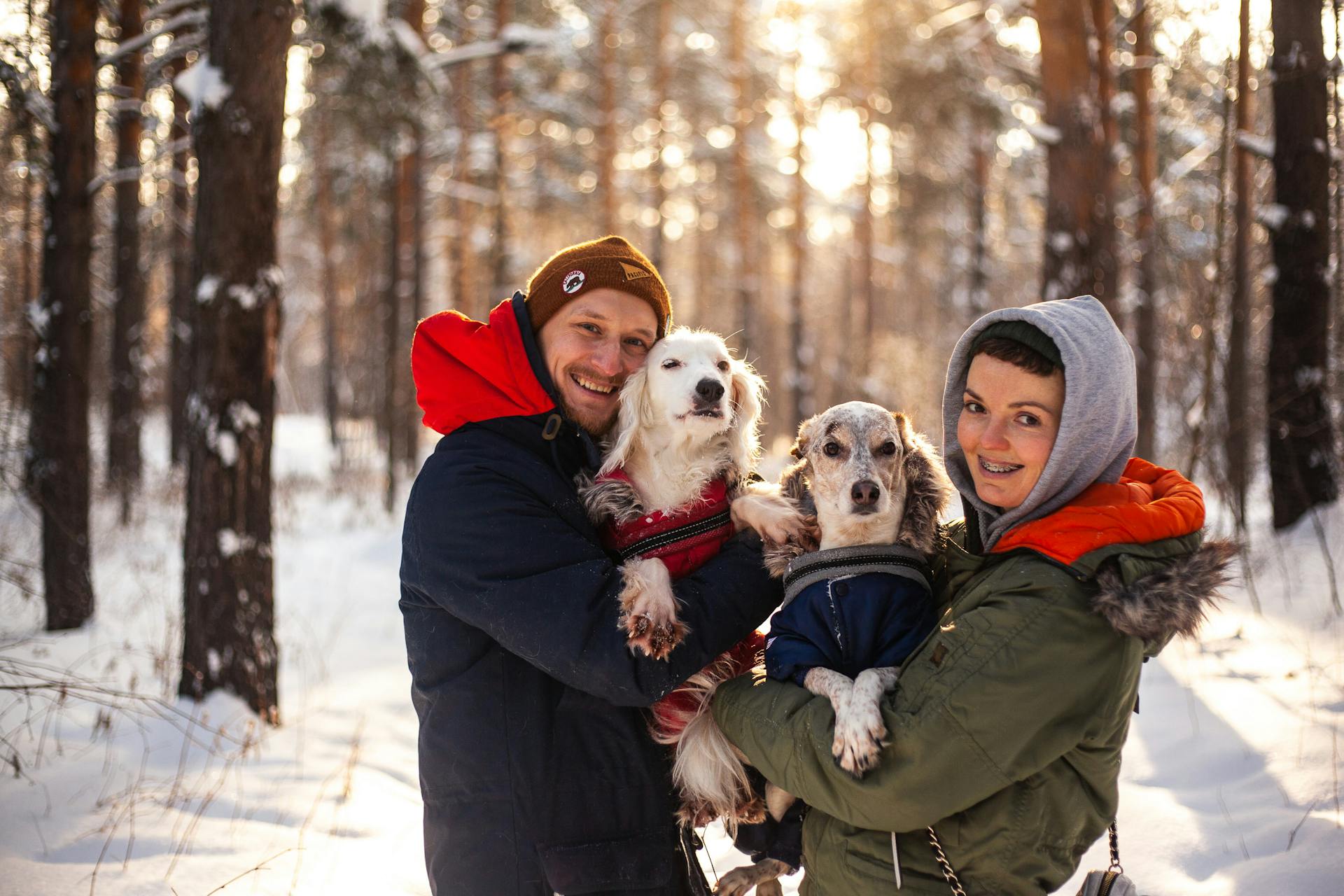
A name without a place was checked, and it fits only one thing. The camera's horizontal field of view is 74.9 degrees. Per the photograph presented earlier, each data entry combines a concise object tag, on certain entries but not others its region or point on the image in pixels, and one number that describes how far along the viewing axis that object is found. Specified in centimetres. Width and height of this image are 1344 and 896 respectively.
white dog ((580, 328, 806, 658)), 269
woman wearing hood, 172
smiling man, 208
